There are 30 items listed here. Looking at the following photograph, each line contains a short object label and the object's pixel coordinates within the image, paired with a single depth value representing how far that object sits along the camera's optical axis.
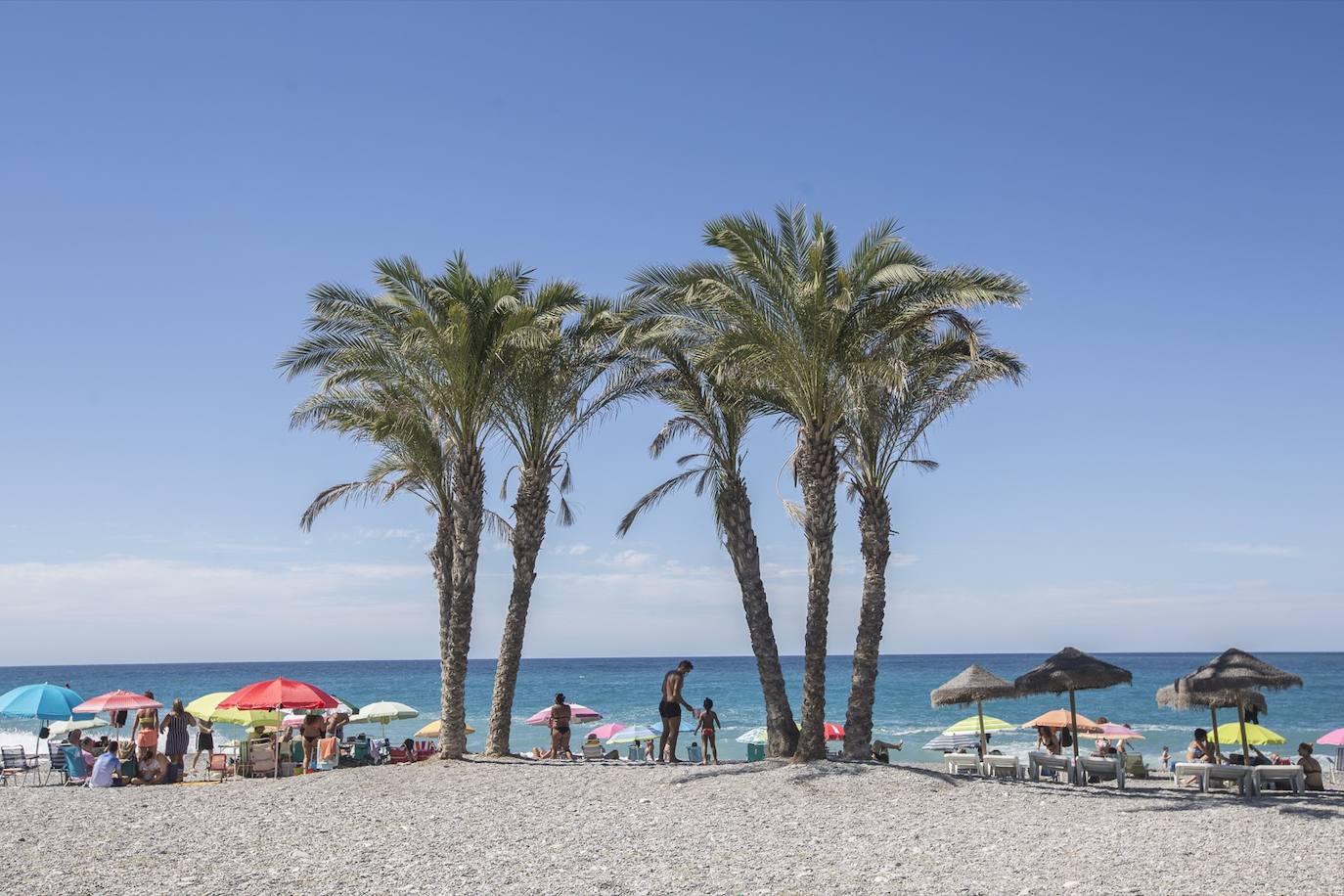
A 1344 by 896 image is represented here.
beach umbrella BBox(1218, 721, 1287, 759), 20.94
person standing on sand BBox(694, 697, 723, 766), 19.81
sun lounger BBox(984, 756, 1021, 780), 18.98
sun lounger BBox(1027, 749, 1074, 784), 17.55
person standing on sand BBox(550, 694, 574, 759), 20.09
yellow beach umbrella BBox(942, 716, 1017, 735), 24.69
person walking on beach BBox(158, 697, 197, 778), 18.19
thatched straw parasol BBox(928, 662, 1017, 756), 19.61
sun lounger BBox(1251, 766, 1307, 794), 16.06
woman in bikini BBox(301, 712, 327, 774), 18.84
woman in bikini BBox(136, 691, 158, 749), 17.95
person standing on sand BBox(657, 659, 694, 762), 17.89
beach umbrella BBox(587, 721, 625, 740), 28.31
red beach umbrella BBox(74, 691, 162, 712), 20.89
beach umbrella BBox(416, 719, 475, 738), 27.33
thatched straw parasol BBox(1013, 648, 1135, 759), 17.16
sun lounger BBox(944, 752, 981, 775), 20.45
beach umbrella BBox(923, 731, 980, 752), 27.03
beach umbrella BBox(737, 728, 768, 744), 25.98
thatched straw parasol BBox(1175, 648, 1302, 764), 16.70
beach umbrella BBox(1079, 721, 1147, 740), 24.41
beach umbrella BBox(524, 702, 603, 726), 26.75
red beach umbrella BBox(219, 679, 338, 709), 19.16
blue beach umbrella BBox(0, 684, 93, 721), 19.84
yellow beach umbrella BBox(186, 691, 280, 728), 20.55
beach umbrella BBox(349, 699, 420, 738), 26.70
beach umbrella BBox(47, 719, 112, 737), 25.64
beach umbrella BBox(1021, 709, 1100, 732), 22.39
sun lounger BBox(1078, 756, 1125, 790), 17.31
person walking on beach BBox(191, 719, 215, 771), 23.09
